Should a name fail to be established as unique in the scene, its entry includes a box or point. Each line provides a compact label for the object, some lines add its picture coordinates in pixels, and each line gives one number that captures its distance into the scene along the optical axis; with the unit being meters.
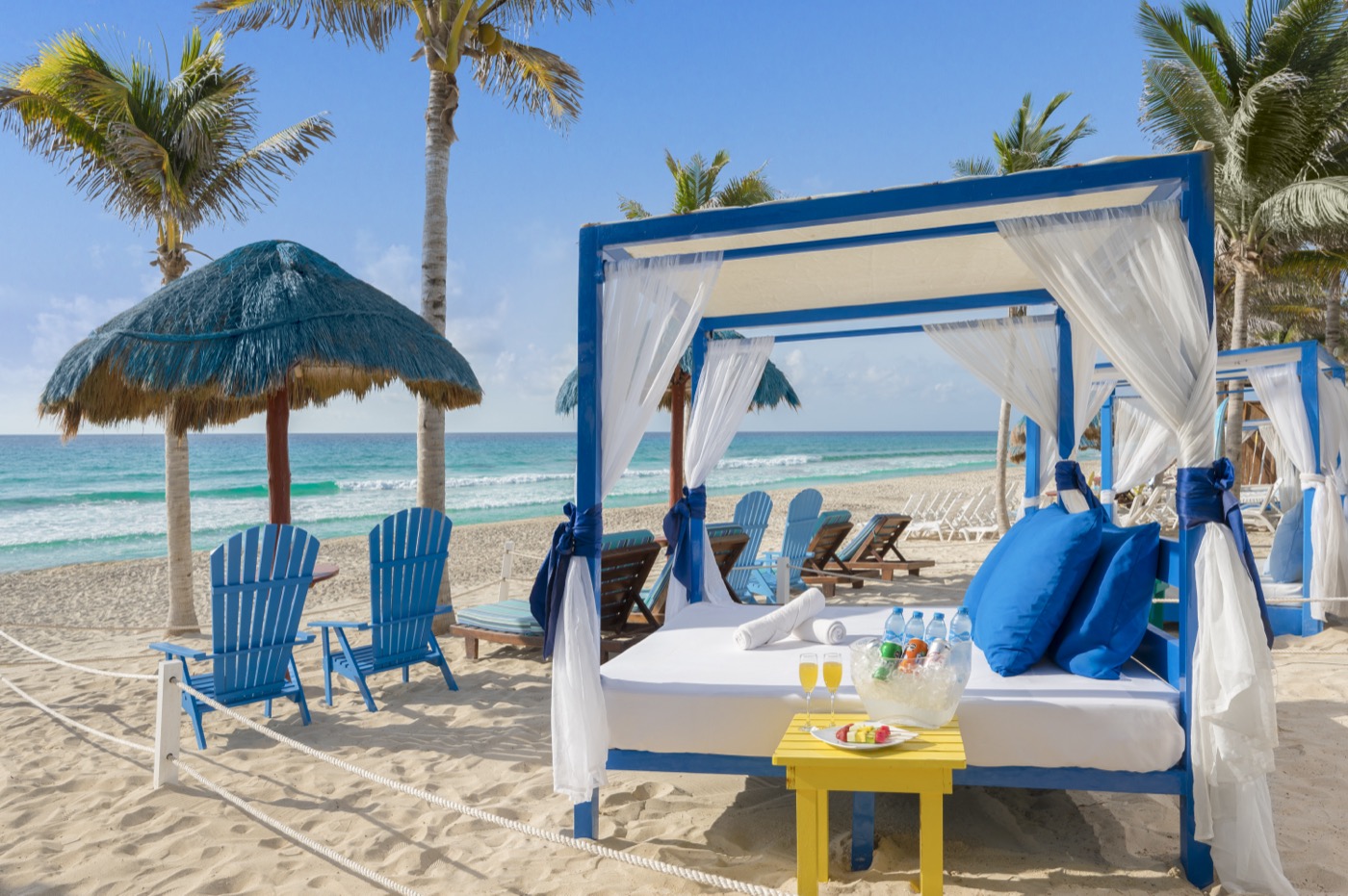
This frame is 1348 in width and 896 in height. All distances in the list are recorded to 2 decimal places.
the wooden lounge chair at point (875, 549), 8.59
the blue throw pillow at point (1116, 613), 2.83
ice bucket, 2.49
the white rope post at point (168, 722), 3.20
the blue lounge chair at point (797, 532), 7.56
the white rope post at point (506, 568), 6.48
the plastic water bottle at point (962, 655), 2.51
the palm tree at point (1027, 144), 12.26
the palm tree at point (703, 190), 11.19
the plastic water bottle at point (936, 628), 3.06
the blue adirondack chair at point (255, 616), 3.87
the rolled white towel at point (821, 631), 3.57
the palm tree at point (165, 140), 6.57
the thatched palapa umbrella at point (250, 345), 4.98
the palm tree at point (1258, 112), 9.27
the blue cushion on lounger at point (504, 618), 5.25
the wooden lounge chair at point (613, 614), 5.12
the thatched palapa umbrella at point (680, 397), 10.11
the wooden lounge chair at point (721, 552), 5.95
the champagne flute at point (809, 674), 2.58
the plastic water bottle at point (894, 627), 2.84
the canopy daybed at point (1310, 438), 6.19
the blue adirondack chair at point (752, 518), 7.41
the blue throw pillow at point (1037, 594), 2.96
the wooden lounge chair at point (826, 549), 7.93
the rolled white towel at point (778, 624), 3.48
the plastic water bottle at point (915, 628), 2.97
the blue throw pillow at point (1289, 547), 6.73
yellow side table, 2.21
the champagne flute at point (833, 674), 2.58
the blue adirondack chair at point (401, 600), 4.49
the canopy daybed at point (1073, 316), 2.55
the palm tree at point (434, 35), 6.24
